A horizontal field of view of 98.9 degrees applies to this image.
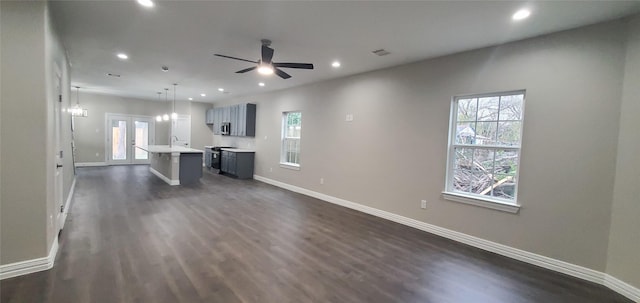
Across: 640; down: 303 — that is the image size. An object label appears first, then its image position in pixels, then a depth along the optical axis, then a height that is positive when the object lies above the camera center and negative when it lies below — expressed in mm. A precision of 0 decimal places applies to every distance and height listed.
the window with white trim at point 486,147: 3359 +11
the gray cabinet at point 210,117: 10331 +708
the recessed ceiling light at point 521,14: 2541 +1280
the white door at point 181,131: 10445 +110
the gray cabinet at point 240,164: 7945 -800
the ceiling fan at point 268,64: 3336 +945
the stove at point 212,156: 9040 -726
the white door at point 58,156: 3168 -345
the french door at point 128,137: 9750 -215
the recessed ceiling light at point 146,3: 2595 +1241
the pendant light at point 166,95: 7733 +1246
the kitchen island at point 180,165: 6738 -804
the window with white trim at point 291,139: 6801 +3
